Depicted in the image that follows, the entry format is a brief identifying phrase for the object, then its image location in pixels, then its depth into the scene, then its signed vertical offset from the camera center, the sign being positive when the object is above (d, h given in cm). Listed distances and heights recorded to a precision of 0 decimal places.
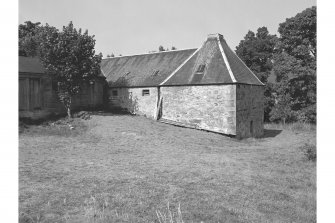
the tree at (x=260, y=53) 3675 +613
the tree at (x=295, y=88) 3070 +161
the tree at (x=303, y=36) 3016 +682
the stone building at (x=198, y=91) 2297 +98
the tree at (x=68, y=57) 2238 +330
